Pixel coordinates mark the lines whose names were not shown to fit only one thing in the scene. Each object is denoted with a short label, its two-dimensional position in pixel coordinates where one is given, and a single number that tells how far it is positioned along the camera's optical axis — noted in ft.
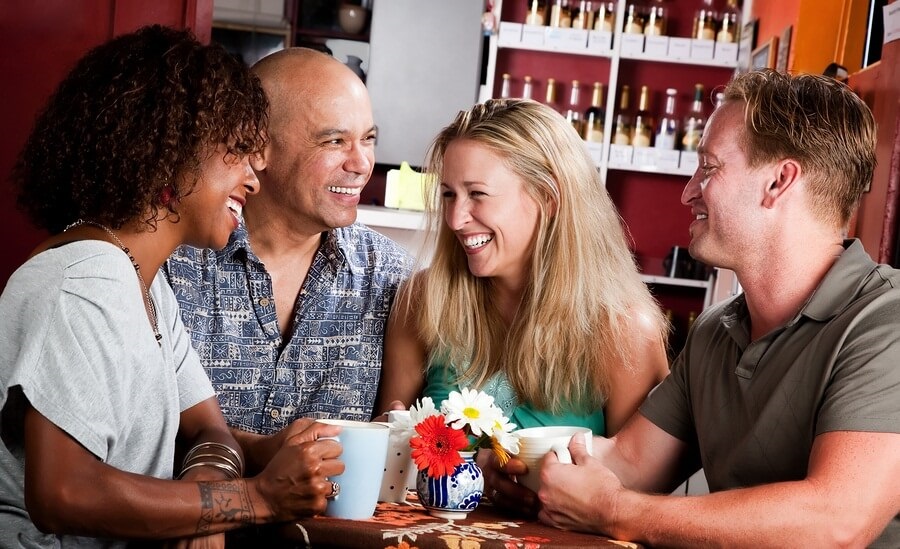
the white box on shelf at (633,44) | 20.47
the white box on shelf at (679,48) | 20.49
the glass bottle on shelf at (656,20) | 20.62
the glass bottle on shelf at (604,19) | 20.47
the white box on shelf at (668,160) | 20.24
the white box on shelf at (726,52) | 20.54
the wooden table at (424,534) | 4.10
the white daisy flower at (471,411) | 4.72
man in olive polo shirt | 4.46
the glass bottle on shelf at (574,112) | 20.89
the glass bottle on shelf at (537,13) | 20.51
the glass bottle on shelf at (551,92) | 20.97
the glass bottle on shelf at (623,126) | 20.58
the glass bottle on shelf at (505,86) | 20.56
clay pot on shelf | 21.99
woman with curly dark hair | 3.97
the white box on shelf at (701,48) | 20.51
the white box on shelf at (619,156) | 20.39
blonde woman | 6.35
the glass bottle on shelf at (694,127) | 20.21
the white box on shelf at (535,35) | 20.20
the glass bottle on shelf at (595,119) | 20.54
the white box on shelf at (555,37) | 20.20
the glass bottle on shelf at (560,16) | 20.52
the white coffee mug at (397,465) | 4.94
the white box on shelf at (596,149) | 20.48
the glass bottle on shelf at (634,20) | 20.58
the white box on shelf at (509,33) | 20.30
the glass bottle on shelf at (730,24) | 20.74
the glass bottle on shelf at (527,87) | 20.97
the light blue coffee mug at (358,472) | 4.41
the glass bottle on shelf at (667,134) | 20.42
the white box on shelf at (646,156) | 20.31
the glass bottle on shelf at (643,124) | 20.54
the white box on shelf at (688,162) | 20.15
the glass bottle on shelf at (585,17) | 20.54
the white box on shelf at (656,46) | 20.47
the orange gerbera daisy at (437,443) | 4.58
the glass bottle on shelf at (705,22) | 20.75
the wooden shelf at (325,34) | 22.07
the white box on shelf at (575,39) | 20.20
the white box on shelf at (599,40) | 20.27
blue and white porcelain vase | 4.59
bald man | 6.64
